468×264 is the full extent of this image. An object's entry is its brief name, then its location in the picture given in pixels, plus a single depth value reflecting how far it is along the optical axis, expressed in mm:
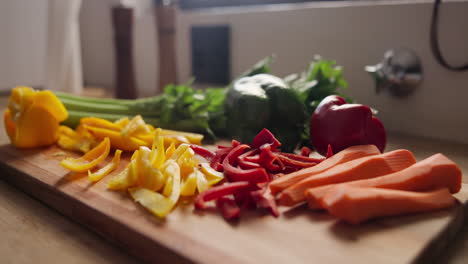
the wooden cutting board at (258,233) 549
